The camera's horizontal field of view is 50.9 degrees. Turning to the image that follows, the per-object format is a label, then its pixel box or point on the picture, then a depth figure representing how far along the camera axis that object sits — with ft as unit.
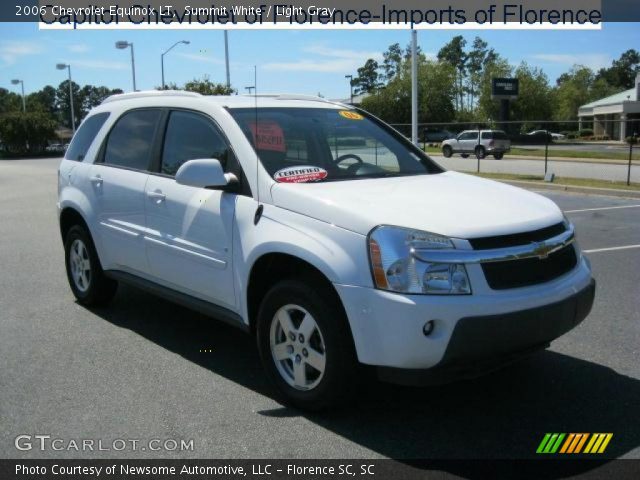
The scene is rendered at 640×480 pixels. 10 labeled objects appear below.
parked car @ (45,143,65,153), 241.76
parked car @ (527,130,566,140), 223.63
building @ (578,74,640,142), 198.08
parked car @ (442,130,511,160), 119.28
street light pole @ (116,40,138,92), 116.53
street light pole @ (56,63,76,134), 156.04
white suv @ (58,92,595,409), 11.27
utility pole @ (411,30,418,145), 81.42
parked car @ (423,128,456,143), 174.89
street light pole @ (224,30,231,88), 72.63
